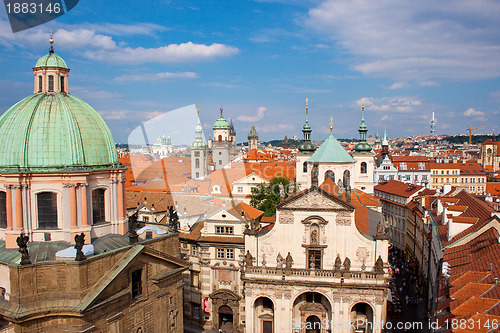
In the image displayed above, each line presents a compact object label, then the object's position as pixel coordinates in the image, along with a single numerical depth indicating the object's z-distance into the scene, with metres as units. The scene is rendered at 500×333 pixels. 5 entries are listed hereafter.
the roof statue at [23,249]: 21.97
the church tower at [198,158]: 101.38
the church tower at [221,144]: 119.06
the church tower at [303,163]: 68.94
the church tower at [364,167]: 65.81
